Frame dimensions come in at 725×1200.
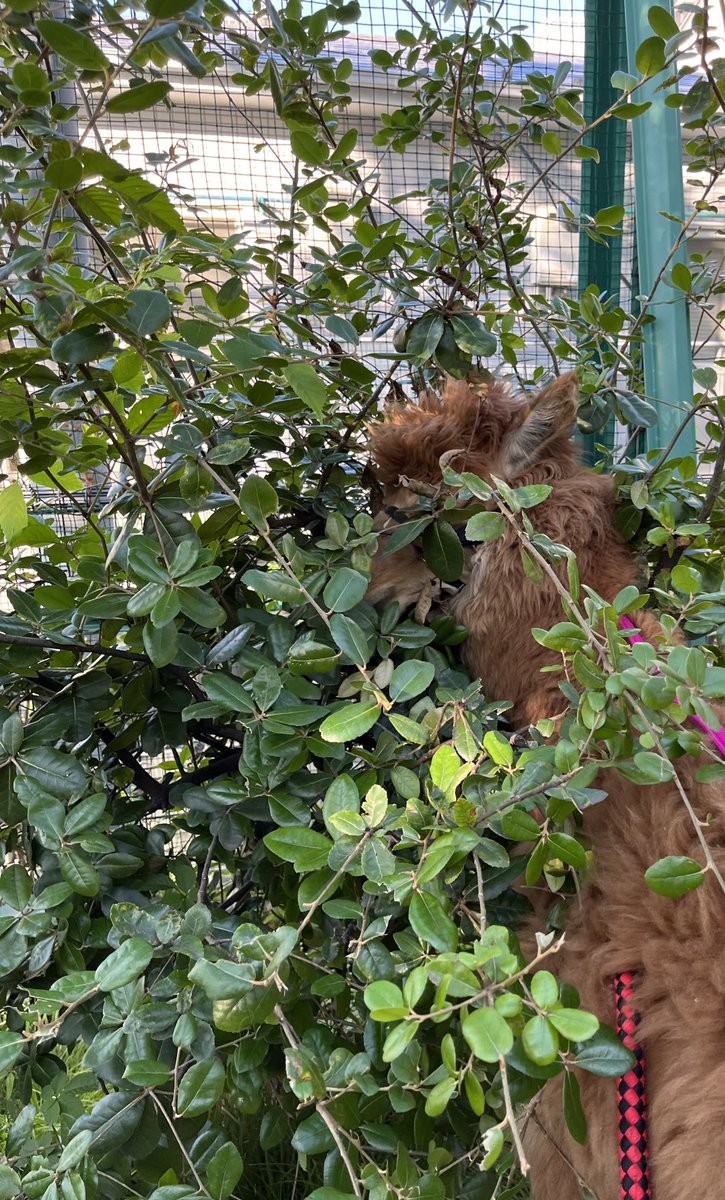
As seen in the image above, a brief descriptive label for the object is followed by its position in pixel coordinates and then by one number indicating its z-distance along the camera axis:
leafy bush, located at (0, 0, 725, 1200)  0.87
